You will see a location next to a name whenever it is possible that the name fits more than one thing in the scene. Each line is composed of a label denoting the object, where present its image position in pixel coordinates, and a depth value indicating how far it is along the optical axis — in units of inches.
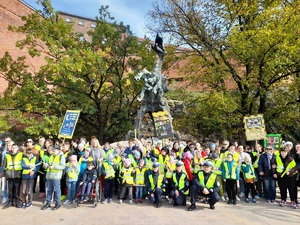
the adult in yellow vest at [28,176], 297.3
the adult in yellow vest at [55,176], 291.7
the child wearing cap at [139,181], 317.4
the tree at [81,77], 641.0
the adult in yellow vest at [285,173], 309.3
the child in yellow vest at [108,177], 314.2
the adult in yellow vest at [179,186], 305.0
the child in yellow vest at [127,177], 314.7
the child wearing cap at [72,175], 305.3
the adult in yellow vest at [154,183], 307.3
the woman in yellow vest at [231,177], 315.3
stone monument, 446.0
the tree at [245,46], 559.5
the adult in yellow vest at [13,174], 295.9
